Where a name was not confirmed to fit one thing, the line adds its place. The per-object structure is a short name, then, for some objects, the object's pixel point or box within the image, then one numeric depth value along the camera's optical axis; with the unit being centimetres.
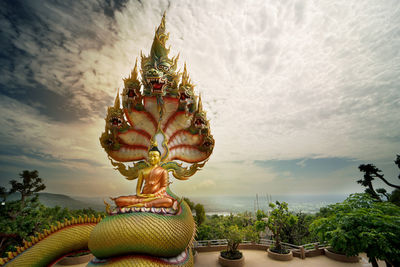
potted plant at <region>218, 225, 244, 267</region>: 884
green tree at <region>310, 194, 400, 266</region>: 425
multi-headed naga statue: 346
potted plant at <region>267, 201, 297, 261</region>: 952
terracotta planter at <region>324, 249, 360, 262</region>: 883
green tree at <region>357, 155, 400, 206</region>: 1300
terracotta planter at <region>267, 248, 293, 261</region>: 934
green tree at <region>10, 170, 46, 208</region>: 1130
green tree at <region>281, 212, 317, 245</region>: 1245
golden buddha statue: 402
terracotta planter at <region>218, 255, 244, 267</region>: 878
